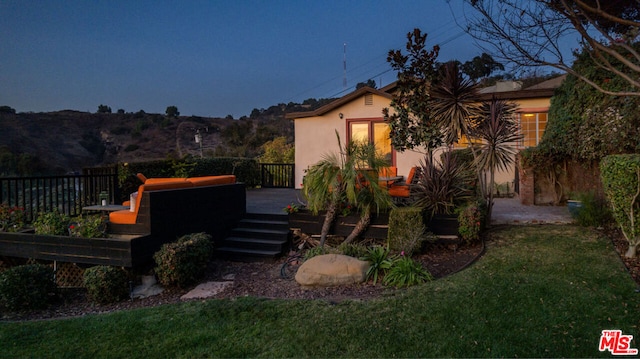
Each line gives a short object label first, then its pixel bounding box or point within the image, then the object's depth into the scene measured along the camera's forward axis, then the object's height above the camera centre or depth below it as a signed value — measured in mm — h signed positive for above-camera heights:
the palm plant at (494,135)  7180 +708
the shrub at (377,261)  5156 -1109
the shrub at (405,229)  5934 -786
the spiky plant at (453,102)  7238 +1316
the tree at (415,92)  7277 +1550
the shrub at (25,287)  5098 -1384
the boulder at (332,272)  5031 -1196
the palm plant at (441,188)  6613 -209
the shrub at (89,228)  5879 -733
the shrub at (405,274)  4859 -1197
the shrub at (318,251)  5824 -1078
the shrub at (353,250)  5703 -1044
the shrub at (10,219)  6488 -649
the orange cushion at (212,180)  7215 -60
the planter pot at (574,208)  7246 -613
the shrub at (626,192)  5039 -235
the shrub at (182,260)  5535 -1155
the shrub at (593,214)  6914 -677
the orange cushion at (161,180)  6991 -46
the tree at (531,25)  5641 +2102
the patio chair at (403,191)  7461 -286
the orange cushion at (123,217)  6100 -594
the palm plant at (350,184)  6293 -123
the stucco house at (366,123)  12305 +1721
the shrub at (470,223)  6164 -726
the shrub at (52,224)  6184 -708
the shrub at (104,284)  5293 -1389
